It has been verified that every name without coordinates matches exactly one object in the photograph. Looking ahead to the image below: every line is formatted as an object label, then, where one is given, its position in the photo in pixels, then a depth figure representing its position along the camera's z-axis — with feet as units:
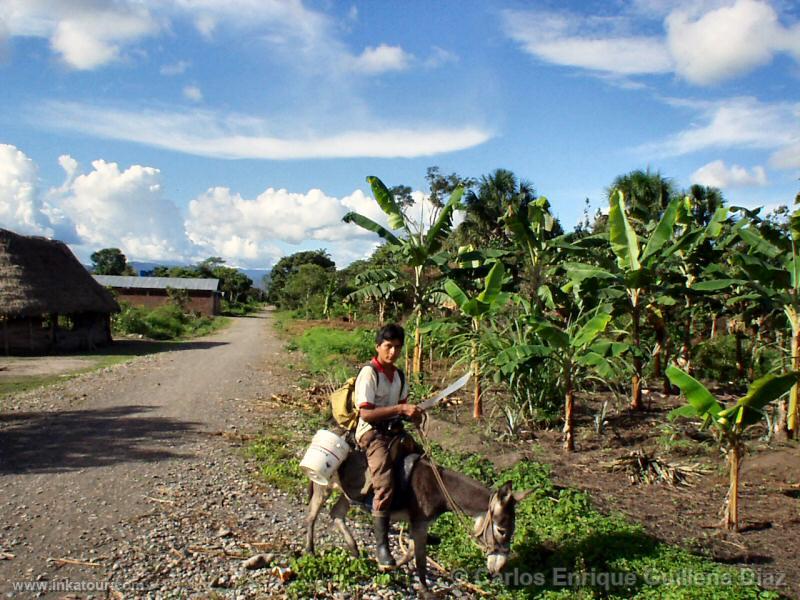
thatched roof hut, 59.21
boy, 13.43
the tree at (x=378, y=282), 40.30
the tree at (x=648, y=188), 65.00
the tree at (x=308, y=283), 149.69
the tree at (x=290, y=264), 222.69
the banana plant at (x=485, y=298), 24.22
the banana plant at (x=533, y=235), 30.76
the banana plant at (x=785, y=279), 24.44
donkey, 12.45
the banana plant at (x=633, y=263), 27.61
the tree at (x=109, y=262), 239.09
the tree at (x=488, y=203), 79.51
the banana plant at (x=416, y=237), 37.22
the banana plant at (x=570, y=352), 21.94
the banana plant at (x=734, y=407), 15.02
